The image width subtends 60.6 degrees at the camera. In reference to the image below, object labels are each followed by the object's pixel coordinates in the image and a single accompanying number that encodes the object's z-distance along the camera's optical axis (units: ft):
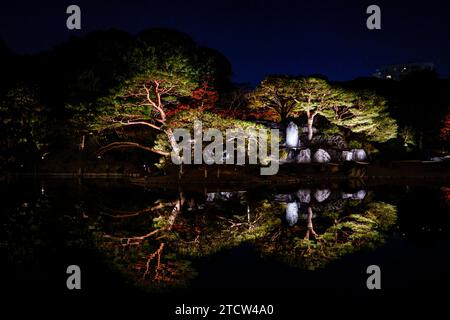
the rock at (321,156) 88.02
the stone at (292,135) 94.27
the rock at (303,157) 87.51
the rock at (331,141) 96.32
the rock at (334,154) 92.63
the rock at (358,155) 93.76
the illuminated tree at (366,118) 92.58
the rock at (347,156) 92.79
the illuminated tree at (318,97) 87.35
